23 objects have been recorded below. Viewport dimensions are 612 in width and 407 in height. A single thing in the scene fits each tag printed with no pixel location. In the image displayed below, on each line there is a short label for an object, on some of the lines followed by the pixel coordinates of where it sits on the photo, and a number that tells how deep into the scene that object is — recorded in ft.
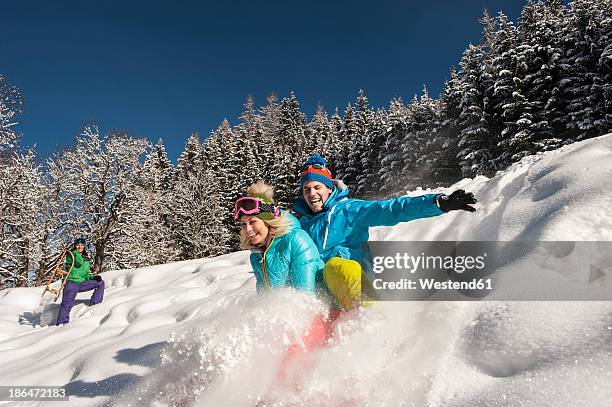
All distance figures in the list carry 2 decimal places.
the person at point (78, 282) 23.06
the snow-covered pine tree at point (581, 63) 60.54
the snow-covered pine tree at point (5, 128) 52.13
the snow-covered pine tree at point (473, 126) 70.49
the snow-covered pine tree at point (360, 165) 101.96
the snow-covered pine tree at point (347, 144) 111.04
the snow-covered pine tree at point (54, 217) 61.93
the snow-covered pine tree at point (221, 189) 104.22
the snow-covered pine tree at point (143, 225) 68.13
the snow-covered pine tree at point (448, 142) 81.41
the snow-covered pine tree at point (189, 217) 101.30
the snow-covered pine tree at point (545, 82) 65.05
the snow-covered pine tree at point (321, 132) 136.66
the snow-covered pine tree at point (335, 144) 124.36
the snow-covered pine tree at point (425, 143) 85.25
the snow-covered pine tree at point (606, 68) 56.03
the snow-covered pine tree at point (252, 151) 132.05
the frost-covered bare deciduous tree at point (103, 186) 66.23
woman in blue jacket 8.98
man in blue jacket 10.33
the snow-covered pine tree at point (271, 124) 151.33
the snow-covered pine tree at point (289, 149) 114.93
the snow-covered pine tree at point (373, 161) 98.43
